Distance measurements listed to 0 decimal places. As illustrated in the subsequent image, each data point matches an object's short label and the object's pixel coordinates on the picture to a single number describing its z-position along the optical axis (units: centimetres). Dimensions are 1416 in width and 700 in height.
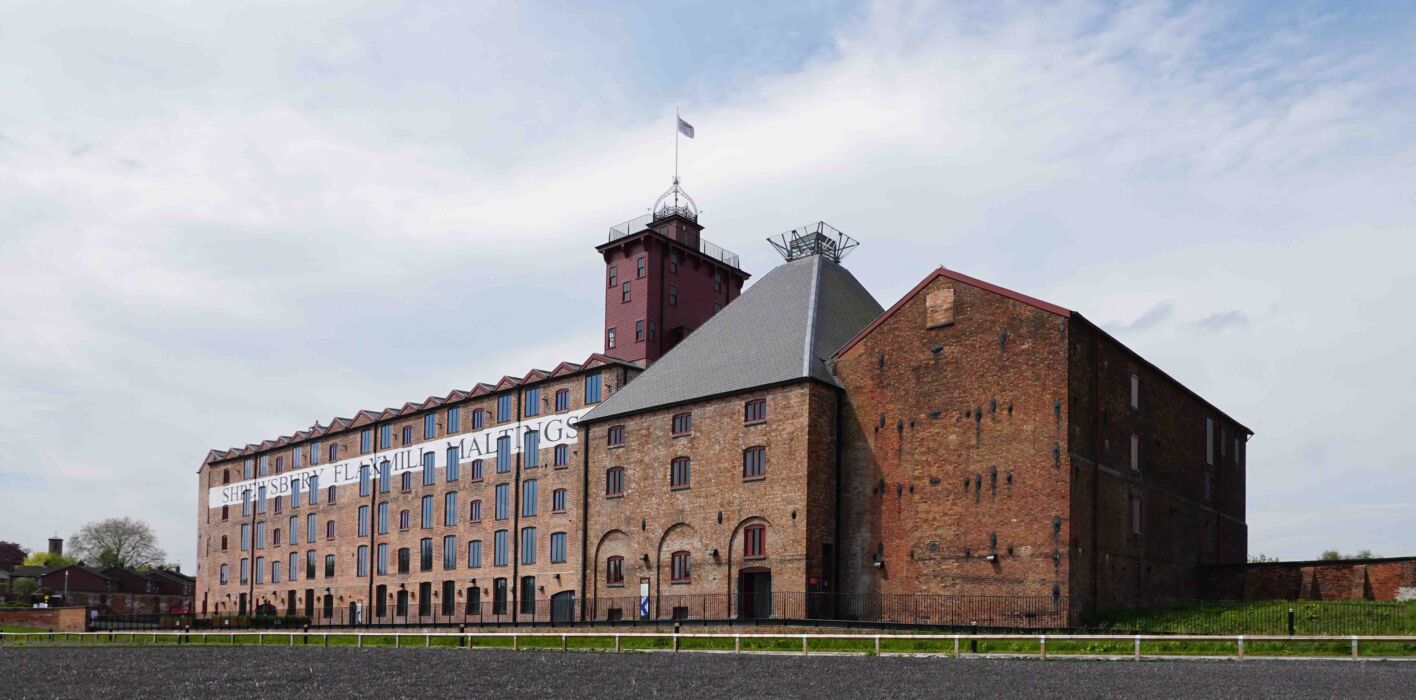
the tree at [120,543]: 12512
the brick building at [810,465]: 3344
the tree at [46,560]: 12352
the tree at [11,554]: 13088
